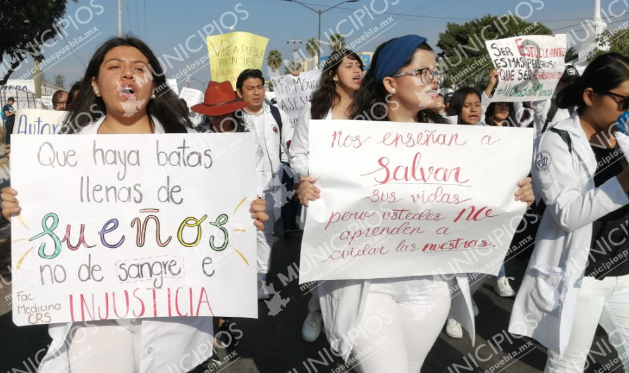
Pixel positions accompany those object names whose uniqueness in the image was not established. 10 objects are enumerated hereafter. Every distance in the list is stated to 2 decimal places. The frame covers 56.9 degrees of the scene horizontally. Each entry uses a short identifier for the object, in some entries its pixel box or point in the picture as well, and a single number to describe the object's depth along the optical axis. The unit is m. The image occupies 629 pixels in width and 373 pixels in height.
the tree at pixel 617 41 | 16.62
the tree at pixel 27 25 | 13.77
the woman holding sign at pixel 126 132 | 2.13
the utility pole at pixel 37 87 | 28.81
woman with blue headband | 2.26
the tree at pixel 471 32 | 43.44
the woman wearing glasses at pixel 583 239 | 2.45
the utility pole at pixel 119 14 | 21.58
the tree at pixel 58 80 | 46.12
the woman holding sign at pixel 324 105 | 3.95
